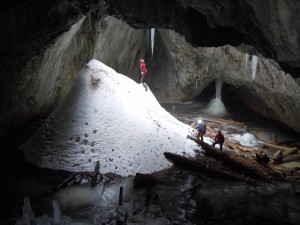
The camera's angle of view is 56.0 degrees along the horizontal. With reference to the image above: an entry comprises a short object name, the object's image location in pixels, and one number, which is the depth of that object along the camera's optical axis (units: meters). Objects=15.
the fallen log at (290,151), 12.09
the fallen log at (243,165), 9.39
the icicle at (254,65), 14.54
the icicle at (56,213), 5.96
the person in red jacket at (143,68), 13.69
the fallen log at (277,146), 12.53
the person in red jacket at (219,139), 11.07
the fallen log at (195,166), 9.11
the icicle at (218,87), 19.86
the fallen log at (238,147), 12.30
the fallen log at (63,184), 7.90
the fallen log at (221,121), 17.00
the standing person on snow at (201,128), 11.44
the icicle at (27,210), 5.95
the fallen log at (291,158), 11.53
